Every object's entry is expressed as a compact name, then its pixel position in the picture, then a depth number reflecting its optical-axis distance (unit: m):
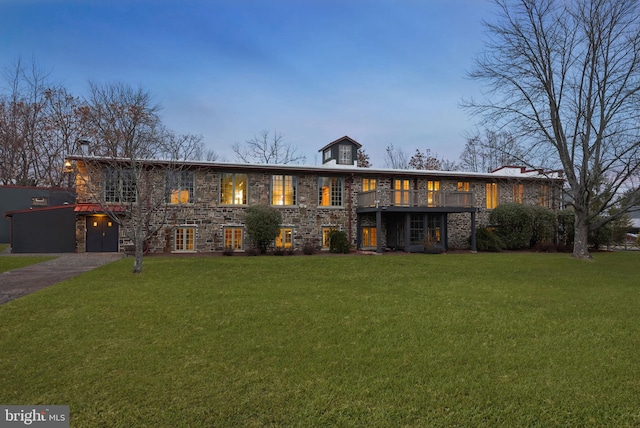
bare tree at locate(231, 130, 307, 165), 38.69
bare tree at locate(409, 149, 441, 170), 42.19
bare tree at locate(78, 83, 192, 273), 16.80
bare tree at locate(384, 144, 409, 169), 44.62
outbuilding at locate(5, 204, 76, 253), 19.42
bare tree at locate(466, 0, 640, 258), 16.12
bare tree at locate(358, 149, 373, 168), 41.27
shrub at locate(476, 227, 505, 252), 22.38
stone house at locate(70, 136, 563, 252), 19.28
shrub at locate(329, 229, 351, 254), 20.16
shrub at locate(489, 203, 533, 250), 22.88
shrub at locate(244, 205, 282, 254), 18.78
